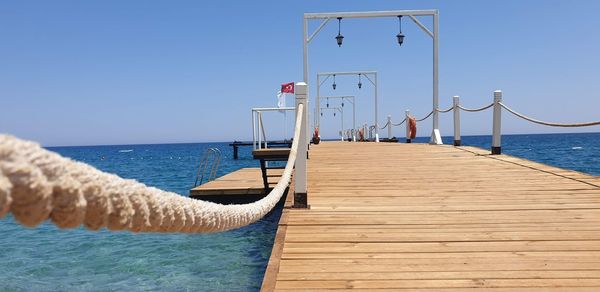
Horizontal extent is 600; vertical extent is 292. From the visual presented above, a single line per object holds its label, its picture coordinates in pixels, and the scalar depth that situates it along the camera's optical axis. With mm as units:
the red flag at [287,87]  15132
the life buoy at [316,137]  21639
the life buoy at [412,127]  17016
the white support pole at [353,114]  33591
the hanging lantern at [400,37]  14977
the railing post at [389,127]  22164
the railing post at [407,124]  17953
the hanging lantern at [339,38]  14955
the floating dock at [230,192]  9938
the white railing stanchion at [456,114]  12359
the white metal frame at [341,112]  39856
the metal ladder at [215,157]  14145
